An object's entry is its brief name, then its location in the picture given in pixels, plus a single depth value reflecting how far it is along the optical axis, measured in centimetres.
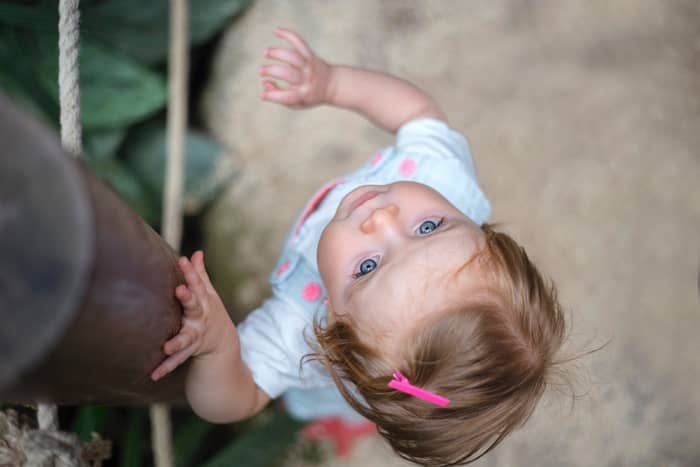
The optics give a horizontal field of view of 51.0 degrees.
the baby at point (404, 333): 72
